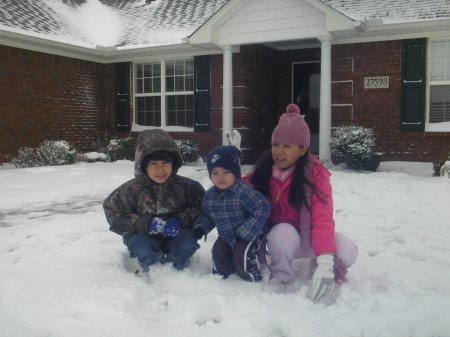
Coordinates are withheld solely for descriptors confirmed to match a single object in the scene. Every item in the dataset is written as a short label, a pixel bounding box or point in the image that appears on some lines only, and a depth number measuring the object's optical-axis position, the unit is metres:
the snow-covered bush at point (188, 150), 11.46
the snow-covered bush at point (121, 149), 12.05
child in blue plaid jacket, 2.97
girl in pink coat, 2.88
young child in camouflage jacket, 3.21
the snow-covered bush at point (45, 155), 10.73
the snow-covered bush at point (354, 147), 9.44
